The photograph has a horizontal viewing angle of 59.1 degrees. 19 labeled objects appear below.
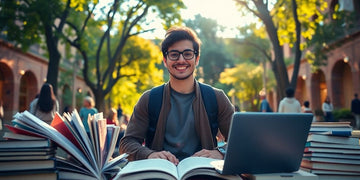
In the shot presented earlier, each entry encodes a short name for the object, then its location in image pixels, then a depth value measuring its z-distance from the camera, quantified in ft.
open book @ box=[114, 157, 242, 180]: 4.66
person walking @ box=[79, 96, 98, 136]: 27.32
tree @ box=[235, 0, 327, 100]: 36.24
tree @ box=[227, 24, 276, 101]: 53.25
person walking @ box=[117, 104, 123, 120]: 57.61
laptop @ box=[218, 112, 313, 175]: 4.83
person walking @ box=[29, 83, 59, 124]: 18.45
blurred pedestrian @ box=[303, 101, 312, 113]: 34.45
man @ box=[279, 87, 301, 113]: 26.48
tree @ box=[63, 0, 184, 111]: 43.70
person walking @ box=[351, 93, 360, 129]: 48.60
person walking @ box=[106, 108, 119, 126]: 28.89
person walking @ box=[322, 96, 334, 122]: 49.55
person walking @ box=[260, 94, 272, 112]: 34.65
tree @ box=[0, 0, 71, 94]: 34.50
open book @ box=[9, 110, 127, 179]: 5.34
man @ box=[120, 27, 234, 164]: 7.67
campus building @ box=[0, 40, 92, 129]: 62.69
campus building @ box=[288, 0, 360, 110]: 59.11
